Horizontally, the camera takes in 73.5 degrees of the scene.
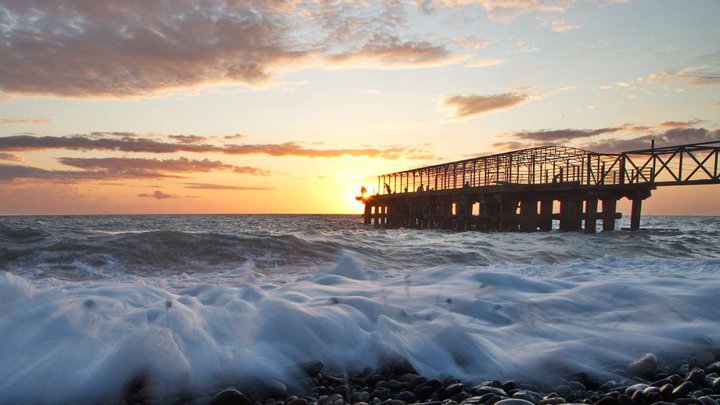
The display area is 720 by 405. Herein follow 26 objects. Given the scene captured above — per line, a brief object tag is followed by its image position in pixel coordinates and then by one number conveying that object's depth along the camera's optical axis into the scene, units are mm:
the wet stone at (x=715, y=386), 3368
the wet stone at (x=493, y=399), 2951
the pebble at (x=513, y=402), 2770
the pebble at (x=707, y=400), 3050
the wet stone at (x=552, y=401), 3050
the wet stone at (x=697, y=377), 3512
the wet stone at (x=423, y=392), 3274
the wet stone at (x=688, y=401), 3027
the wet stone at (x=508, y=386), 3423
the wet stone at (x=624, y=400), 3047
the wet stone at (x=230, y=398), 3059
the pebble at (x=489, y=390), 3236
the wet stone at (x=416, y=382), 3412
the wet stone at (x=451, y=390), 3279
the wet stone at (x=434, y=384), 3393
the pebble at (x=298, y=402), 3017
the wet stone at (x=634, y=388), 3276
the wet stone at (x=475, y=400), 3002
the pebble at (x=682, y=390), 3209
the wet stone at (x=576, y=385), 3496
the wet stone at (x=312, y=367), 3664
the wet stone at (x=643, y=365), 3818
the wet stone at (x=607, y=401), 3030
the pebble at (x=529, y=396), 3113
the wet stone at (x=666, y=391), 3195
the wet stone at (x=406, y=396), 3211
